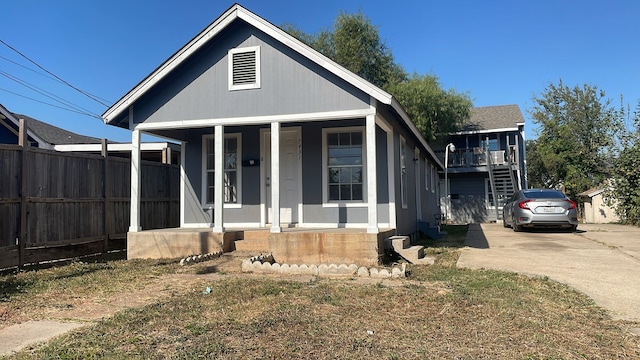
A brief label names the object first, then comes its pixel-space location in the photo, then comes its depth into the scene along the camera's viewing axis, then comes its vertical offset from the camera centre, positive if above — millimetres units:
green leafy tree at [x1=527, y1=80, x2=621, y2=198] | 21938 +3451
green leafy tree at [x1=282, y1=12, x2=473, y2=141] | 23078 +7046
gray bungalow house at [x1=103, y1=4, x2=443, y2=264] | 7914 +1300
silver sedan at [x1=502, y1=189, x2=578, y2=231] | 12336 -429
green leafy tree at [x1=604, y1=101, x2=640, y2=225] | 16281 +520
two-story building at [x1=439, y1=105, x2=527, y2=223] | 23625 +1716
